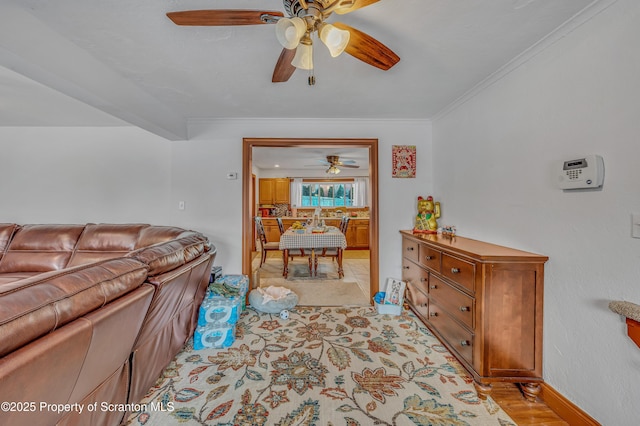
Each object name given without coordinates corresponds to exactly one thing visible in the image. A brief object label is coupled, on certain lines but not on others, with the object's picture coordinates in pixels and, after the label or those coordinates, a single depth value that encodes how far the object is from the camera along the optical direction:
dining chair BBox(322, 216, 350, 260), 4.40
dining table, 4.18
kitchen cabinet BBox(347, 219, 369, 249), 7.09
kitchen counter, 7.09
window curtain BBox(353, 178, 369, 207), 7.72
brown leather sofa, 0.73
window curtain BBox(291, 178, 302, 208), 7.74
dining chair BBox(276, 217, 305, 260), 4.30
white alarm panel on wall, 1.35
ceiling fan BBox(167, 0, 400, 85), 1.12
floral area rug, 1.50
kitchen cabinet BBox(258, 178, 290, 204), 7.67
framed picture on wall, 3.19
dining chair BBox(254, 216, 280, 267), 4.83
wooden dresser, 1.67
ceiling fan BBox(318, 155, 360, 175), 5.72
